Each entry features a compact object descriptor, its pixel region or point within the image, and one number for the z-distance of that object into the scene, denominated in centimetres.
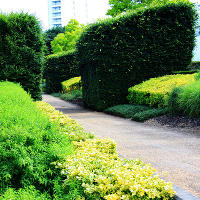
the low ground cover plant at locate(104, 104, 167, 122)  995
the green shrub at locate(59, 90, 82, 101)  2027
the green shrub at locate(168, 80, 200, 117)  837
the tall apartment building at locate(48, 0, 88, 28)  11525
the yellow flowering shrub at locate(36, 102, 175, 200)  245
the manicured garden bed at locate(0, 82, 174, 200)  252
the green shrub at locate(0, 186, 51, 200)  248
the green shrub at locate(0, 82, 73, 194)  287
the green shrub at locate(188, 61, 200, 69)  1619
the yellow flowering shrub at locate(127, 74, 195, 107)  1071
